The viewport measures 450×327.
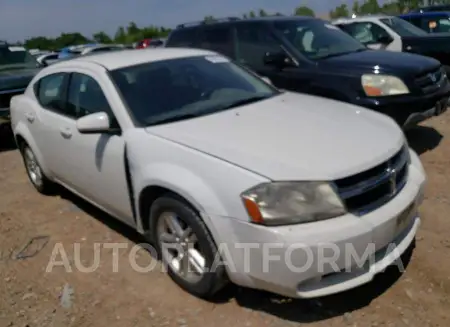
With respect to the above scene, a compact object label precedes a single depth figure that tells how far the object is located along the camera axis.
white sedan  2.58
